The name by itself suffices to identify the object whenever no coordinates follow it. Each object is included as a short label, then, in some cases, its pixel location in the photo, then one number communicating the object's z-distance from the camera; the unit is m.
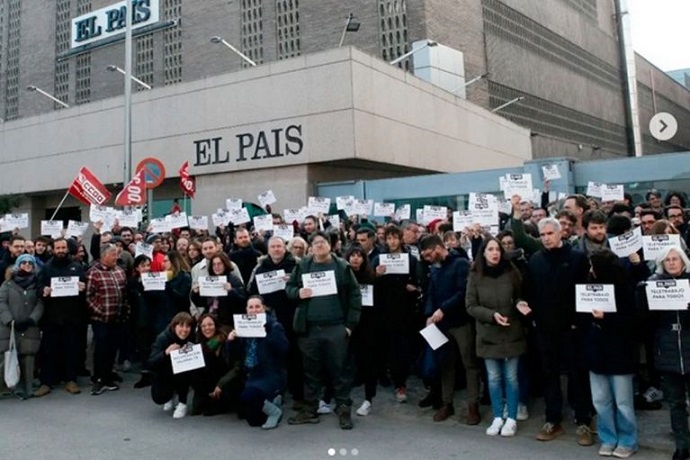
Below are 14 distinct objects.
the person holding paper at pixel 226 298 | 6.92
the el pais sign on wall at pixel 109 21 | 35.44
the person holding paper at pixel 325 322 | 6.25
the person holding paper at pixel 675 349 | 4.82
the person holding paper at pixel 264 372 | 6.25
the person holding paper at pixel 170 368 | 6.75
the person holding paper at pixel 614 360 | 5.10
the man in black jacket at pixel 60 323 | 7.96
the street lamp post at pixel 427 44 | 25.70
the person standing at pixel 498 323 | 5.71
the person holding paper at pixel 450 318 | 6.16
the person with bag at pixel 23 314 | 7.67
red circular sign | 15.49
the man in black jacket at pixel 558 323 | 5.44
